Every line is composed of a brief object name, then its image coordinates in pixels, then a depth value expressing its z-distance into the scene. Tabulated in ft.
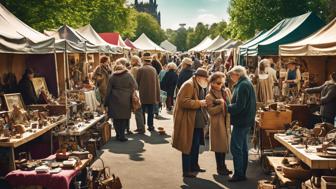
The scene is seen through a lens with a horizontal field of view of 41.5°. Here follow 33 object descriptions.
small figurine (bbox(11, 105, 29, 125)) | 25.05
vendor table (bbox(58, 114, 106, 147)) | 26.53
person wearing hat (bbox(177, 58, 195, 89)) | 38.10
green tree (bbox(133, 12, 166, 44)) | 323.16
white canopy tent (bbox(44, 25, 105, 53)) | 41.04
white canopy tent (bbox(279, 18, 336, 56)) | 24.21
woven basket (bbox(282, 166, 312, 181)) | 18.83
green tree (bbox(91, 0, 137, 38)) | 145.53
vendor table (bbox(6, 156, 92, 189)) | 17.39
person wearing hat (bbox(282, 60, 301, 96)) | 40.70
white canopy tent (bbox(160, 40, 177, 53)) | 209.46
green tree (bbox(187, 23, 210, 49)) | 395.75
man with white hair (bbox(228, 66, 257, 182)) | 22.08
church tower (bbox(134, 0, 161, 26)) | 483.10
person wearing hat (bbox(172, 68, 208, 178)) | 23.13
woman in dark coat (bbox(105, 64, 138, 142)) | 33.22
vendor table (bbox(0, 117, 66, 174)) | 20.75
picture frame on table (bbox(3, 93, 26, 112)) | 26.58
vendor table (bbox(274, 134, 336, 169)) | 16.89
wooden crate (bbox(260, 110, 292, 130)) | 26.37
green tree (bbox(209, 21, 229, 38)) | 297.53
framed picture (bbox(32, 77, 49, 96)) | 32.88
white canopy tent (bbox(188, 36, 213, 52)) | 119.24
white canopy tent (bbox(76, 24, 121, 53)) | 57.82
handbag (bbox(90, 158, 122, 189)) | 20.18
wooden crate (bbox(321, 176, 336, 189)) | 15.77
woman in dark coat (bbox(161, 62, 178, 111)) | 47.42
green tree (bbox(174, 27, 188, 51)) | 483.10
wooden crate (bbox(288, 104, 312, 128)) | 29.37
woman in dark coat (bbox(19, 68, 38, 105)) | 30.26
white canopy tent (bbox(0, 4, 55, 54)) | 22.80
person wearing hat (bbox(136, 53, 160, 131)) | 38.50
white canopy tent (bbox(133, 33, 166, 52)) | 108.63
